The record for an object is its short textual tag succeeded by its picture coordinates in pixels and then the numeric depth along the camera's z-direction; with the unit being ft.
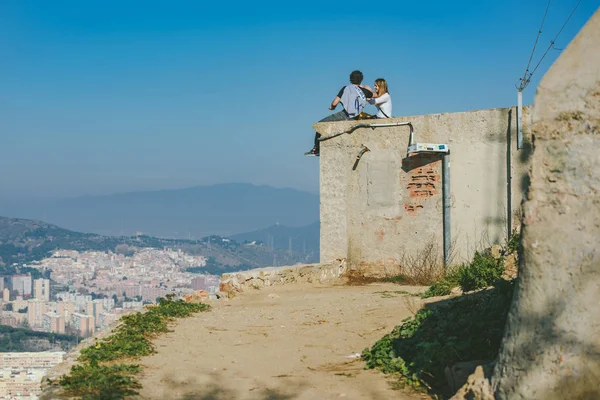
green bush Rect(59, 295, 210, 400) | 16.92
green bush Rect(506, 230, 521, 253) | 31.63
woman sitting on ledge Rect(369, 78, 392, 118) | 44.19
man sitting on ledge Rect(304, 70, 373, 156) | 45.50
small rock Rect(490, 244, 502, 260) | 33.32
